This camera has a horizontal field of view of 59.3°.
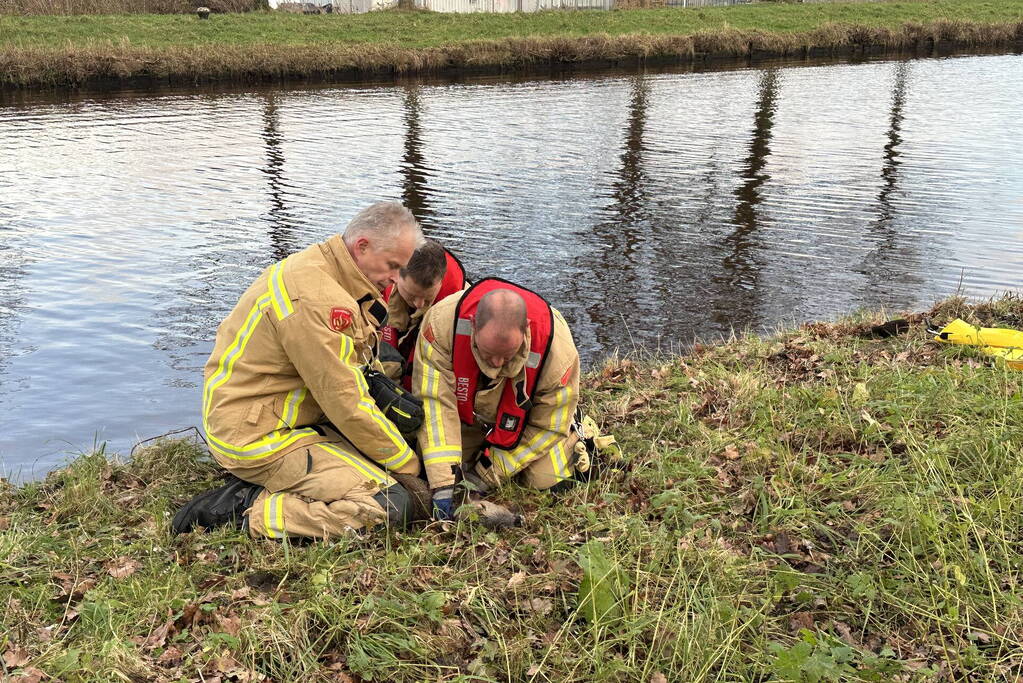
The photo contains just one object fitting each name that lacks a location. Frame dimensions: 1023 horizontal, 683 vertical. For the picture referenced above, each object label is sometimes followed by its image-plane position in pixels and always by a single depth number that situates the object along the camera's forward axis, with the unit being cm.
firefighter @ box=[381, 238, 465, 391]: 548
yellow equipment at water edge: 630
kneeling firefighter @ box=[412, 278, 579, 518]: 478
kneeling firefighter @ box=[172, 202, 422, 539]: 448
